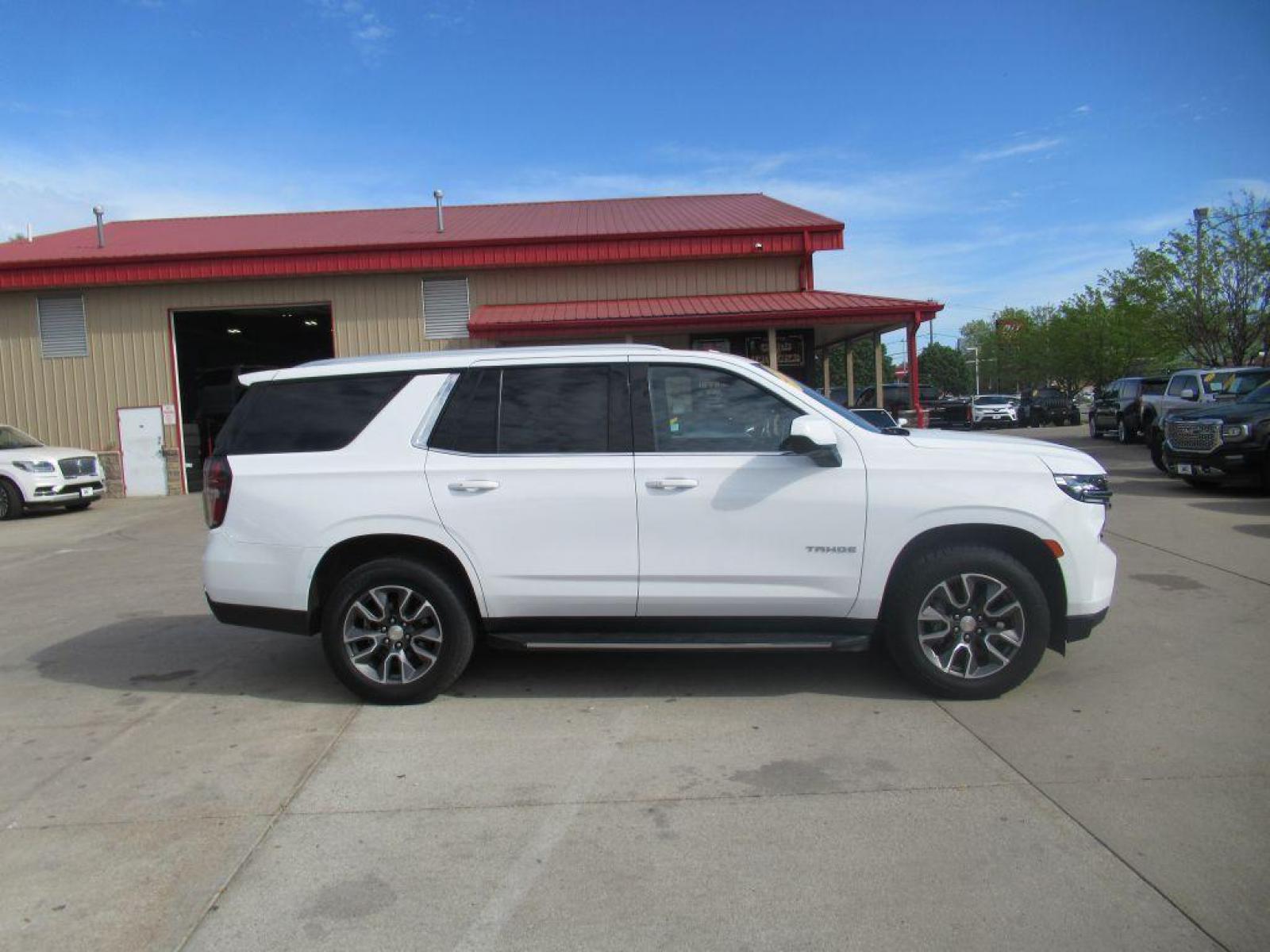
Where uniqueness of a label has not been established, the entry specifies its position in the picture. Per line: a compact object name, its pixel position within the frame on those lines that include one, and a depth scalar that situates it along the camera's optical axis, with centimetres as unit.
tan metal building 1870
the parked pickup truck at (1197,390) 1652
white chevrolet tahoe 485
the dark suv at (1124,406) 2475
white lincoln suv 1558
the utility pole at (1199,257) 2580
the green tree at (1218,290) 2517
